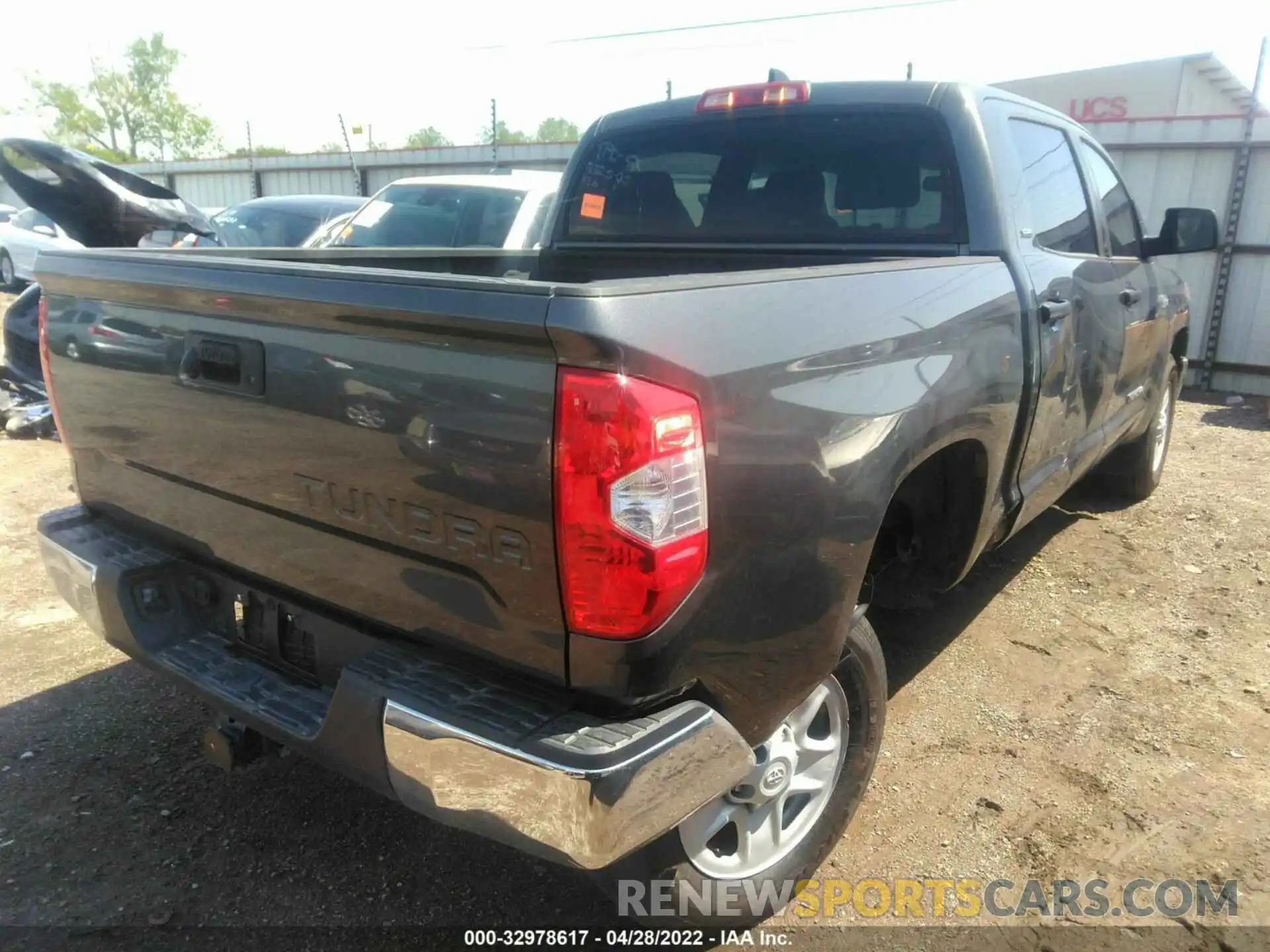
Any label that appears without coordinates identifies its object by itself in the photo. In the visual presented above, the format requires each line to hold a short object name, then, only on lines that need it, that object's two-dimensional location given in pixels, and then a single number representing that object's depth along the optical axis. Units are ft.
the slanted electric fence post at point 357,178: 52.49
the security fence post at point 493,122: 44.35
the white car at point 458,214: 23.15
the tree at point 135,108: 193.06
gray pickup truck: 5.28
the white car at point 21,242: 51.62
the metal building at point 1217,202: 29.71
